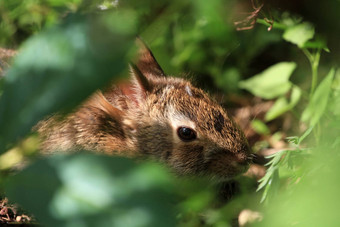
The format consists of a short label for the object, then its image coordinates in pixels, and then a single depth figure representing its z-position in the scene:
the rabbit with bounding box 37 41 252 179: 6.51
